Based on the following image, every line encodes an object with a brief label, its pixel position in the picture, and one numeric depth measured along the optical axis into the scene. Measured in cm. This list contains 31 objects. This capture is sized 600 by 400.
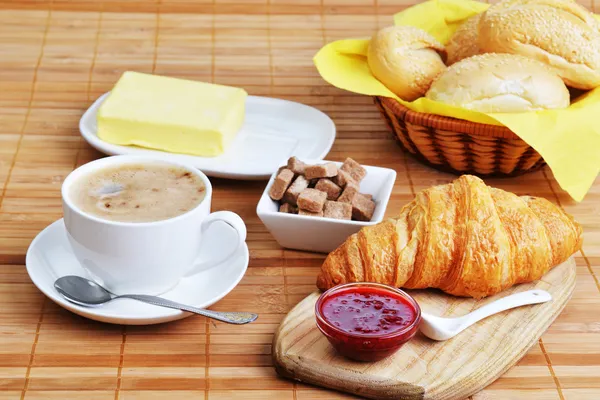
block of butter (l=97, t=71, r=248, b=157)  129
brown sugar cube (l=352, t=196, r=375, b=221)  118
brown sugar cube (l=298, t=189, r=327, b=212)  117
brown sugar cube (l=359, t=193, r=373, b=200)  121
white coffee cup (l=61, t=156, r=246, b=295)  107
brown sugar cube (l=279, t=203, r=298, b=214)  118
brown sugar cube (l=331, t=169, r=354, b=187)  120
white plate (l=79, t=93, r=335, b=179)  128
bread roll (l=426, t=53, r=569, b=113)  125
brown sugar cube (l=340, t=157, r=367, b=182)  122
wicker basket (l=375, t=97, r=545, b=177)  125
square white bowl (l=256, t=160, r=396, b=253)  117
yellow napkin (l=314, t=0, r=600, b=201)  123
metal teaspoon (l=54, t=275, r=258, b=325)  108
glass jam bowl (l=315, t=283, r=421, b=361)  104
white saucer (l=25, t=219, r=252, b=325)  108
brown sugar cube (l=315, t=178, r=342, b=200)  120
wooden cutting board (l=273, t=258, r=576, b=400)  104
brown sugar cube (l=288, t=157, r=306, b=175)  121
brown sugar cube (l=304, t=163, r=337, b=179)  120
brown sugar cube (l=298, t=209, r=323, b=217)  118
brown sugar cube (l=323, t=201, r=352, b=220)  117
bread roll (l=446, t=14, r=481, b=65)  134
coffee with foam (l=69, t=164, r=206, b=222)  109
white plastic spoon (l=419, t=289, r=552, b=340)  107
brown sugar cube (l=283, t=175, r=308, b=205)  119
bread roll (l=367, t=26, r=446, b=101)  130
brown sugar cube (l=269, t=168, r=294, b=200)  119
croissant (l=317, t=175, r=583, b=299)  111
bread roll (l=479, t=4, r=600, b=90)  129
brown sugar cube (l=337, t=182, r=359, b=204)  119
